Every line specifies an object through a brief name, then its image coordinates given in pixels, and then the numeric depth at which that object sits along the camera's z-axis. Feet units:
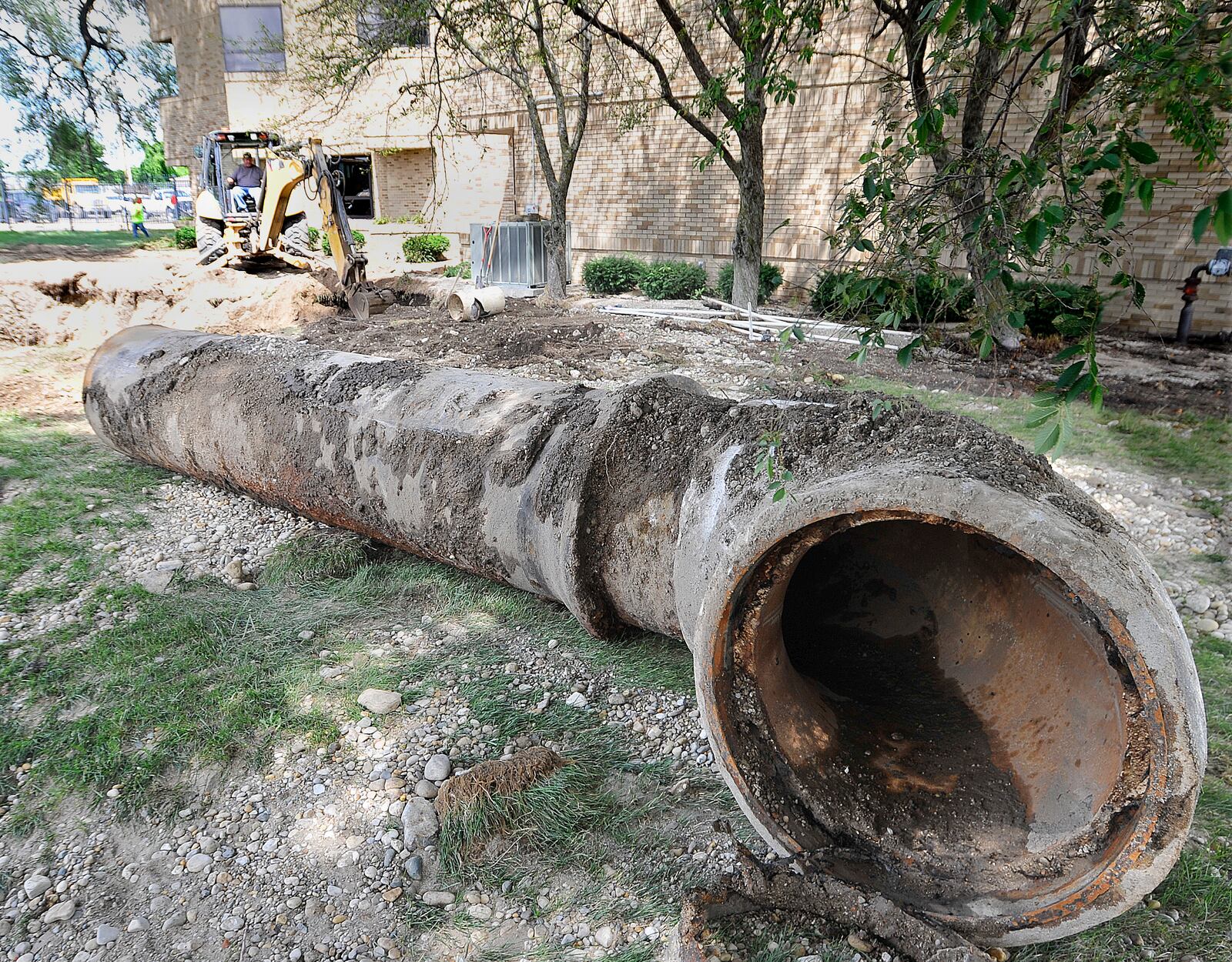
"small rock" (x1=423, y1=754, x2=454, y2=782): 8.21
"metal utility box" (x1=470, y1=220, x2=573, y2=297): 48.88
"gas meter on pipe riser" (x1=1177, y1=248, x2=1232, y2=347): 31.22
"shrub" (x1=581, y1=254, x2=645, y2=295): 48.75
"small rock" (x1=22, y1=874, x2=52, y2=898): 7.06
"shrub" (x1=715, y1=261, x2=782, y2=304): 43.29
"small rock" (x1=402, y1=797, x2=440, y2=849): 7.49
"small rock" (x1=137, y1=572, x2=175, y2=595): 11.96
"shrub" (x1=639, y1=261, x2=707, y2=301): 45.78
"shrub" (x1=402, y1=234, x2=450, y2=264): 59.26
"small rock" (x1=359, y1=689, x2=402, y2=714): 9.26
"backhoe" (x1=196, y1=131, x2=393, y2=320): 36.50
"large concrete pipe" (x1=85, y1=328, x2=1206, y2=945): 5.21
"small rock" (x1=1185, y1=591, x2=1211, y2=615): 11.60
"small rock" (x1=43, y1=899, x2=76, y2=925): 6.82
